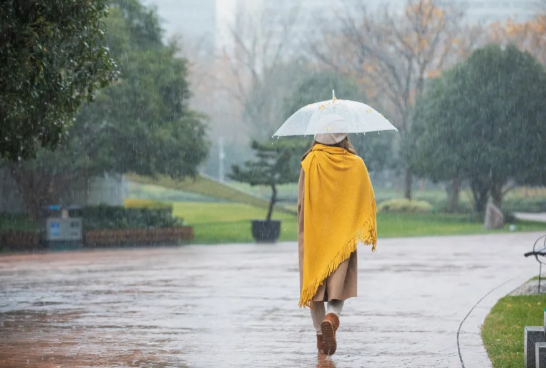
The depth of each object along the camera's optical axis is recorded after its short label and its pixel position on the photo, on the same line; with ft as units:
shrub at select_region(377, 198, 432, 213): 151.02
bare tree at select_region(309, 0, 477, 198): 169.17
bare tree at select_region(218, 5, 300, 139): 249.34
